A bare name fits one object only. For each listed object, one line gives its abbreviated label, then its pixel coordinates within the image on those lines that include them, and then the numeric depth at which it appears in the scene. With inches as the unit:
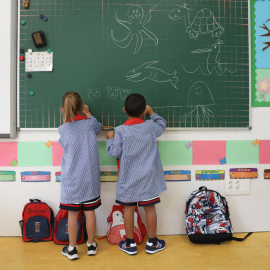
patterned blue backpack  82.6
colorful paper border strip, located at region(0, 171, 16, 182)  89.2
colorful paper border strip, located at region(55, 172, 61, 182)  89.1
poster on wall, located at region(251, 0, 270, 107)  89.6
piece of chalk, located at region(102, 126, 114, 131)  85.2
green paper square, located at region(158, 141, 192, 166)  89.7
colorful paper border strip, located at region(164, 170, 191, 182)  90.1
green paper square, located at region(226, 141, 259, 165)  91.0
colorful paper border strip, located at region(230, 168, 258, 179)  91.0
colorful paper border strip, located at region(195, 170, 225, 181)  90.5
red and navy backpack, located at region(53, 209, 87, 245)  84.1
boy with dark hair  76.6
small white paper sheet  86.4
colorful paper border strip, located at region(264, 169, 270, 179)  91.7
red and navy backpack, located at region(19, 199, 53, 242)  85.8
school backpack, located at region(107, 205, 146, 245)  84.4
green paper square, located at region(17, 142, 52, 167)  88.9
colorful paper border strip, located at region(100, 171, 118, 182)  89.4
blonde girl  75.7
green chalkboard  86.6
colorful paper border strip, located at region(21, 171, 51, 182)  89.2
